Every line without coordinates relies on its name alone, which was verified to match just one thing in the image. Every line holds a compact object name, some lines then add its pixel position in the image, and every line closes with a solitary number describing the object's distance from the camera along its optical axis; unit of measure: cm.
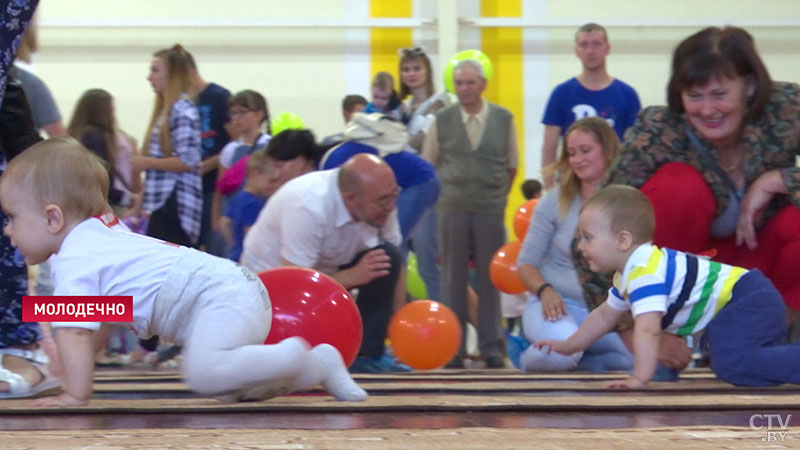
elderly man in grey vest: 1091
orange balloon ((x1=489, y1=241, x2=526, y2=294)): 1025
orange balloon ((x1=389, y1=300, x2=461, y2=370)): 840
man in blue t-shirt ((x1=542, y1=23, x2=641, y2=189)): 1082
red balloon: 582
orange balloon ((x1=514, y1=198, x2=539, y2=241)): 1112
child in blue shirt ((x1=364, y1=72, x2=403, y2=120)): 1202
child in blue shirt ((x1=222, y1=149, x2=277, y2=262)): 955
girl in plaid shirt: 1066
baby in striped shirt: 557
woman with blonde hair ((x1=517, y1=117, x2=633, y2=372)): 840
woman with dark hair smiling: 602
